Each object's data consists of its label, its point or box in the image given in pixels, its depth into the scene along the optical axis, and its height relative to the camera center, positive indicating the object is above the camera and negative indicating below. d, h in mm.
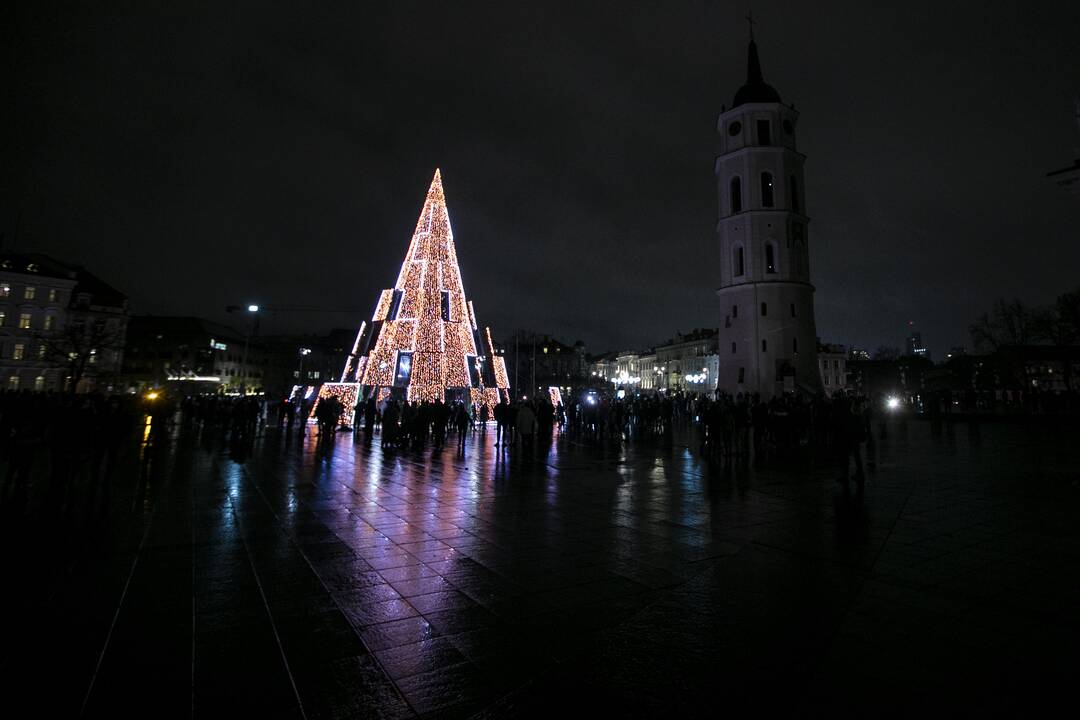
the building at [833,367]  106688 +12403
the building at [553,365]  104250 +13324
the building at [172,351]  84750 +10787
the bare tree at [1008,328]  49653 +10120
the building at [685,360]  116625 +15383
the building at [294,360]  114375 +12656
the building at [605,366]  173125 +18744
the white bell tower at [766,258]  44344 +14357
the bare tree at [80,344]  40156 +5936
